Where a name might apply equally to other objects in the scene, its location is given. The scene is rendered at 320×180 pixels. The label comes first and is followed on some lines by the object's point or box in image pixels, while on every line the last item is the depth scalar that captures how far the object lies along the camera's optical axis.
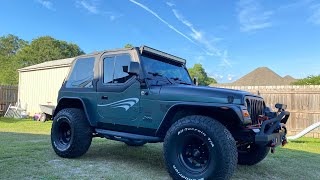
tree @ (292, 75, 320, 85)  19.73
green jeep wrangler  3.20
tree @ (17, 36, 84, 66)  34.59
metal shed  13.81
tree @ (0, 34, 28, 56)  39.47
